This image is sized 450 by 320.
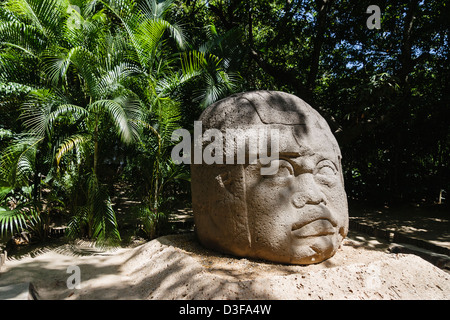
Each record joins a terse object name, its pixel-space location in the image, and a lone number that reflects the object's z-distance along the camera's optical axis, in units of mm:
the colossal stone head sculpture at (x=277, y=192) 3137
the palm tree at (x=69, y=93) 4055
